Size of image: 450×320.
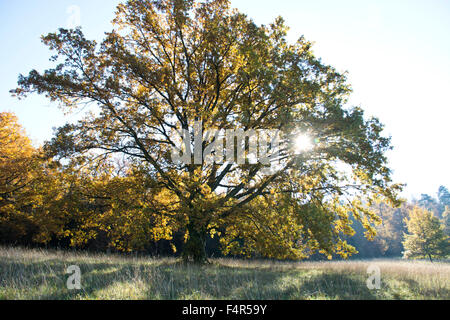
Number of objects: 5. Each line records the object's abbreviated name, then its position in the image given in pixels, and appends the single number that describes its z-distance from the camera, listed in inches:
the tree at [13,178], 648.4
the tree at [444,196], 4872.5
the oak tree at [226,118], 394.9
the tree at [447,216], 2713.6
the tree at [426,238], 1412.4
